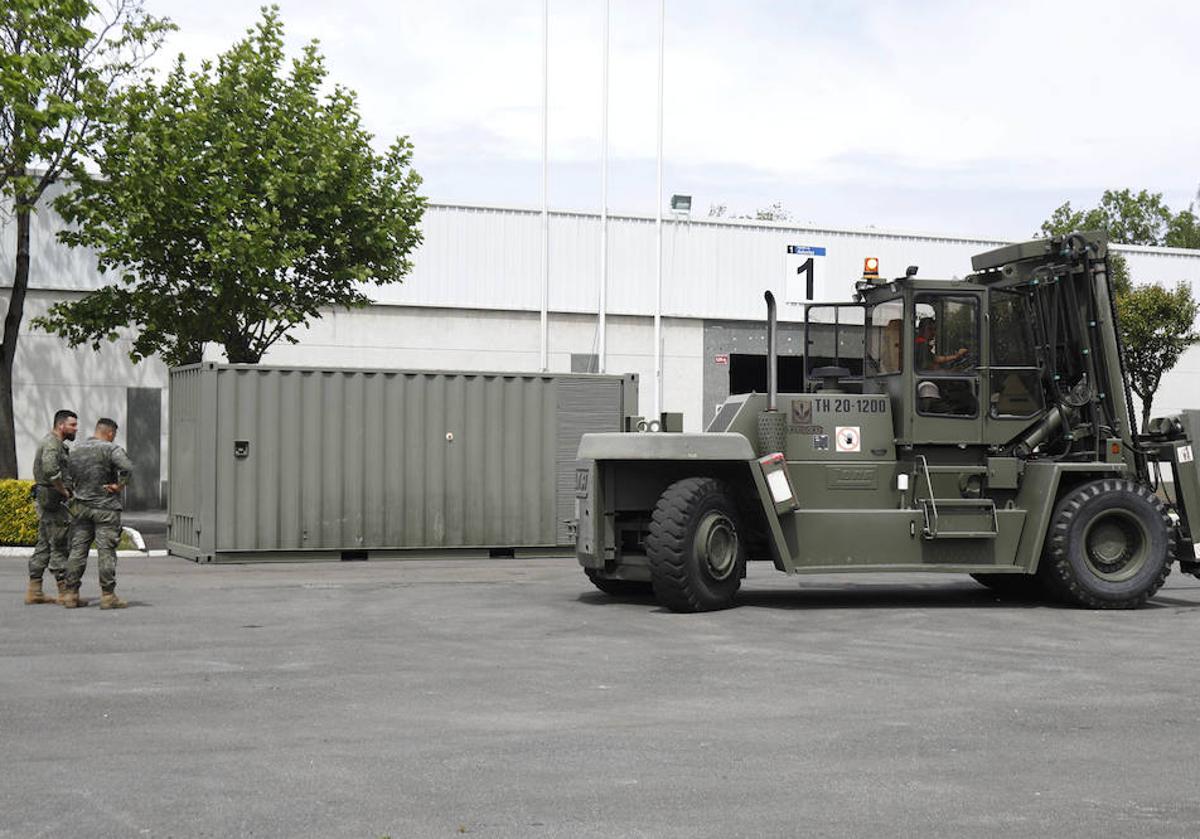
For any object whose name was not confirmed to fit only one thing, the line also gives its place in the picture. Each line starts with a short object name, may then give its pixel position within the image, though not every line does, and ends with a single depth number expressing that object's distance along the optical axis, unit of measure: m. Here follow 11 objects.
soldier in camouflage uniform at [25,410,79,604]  14.76
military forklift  14.80
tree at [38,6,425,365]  25.22
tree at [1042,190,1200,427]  38.47
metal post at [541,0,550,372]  35.38
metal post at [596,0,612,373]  35.97
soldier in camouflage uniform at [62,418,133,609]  14.57
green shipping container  20.92
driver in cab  15.09
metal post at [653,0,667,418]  36.19
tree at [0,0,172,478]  22.75
